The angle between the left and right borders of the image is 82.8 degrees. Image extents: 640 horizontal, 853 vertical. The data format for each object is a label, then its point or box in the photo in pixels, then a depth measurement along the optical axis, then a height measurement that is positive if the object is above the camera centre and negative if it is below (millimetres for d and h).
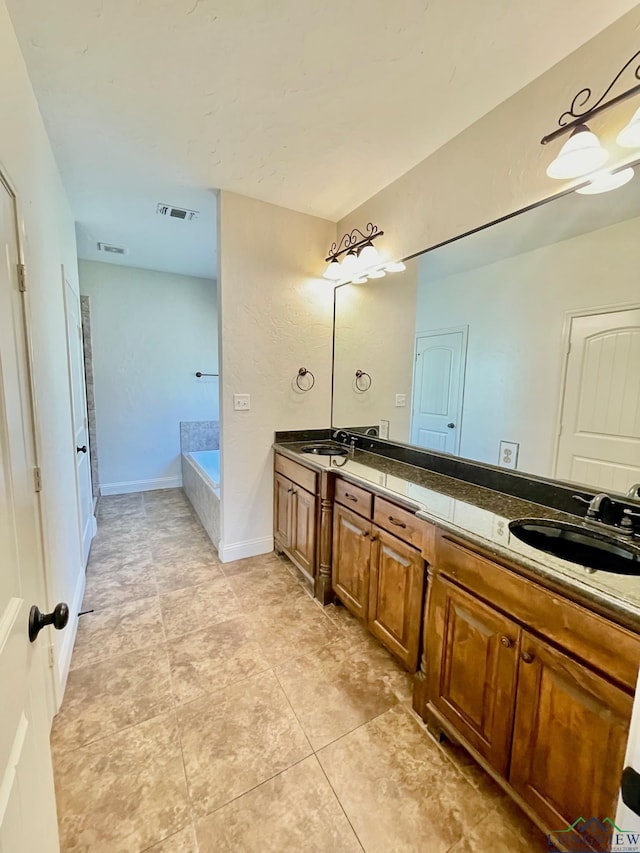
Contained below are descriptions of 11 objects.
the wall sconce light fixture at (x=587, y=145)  1205 +840
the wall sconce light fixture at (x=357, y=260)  2438 +878
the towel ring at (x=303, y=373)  2881 +89
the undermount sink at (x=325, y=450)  2746 -486
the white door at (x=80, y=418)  2486 -289
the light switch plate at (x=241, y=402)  2674 -134
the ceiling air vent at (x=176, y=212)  2723 +1299
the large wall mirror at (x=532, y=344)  1424 +231
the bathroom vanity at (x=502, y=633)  916 -793
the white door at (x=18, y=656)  561 -484
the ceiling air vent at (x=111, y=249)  3494 +1286
